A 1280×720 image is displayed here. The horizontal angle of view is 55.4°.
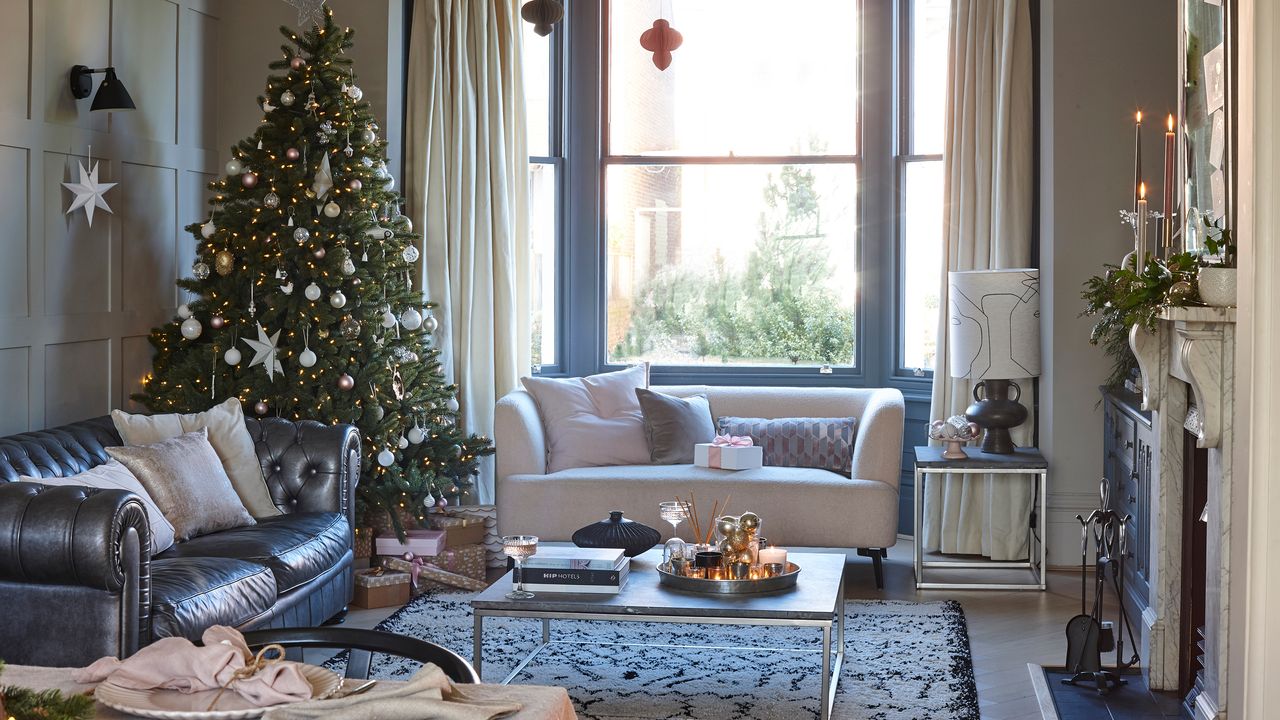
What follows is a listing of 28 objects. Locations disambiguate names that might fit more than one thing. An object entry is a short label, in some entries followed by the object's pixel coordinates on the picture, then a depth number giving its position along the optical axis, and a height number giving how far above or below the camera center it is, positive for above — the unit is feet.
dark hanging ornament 15.85 +4.35
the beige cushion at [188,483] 13.34 -1.56
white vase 9.94 +0.53
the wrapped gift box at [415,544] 17.24 -2.81
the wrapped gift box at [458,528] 17.75 -2.67
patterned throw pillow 18.53 -1.41
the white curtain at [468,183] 20.20 +2.71
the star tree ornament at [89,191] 15.98 +2.02
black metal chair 6.32 -1.61
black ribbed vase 13.46 -2.10
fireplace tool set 12.14 -2.88
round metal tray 11.97 -2.35
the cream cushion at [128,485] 12.55 -1.47
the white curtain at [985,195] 18.84 +2.42
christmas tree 16.71 +0.72
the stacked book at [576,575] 12.06 -2.26
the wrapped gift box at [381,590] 16.42 -3.31
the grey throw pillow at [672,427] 18.56 -1.23
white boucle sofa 17.12 -2.03
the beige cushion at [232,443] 14.71 -1.22
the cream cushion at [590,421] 18.52 -1.14
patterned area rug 12.14 -3.52
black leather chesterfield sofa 10.68 -2.21
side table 17.02 -1.68
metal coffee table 11.38 -2.48
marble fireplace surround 10.27 -1.01
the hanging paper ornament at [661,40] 19.51 +4.95
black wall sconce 15.83 +3.29
